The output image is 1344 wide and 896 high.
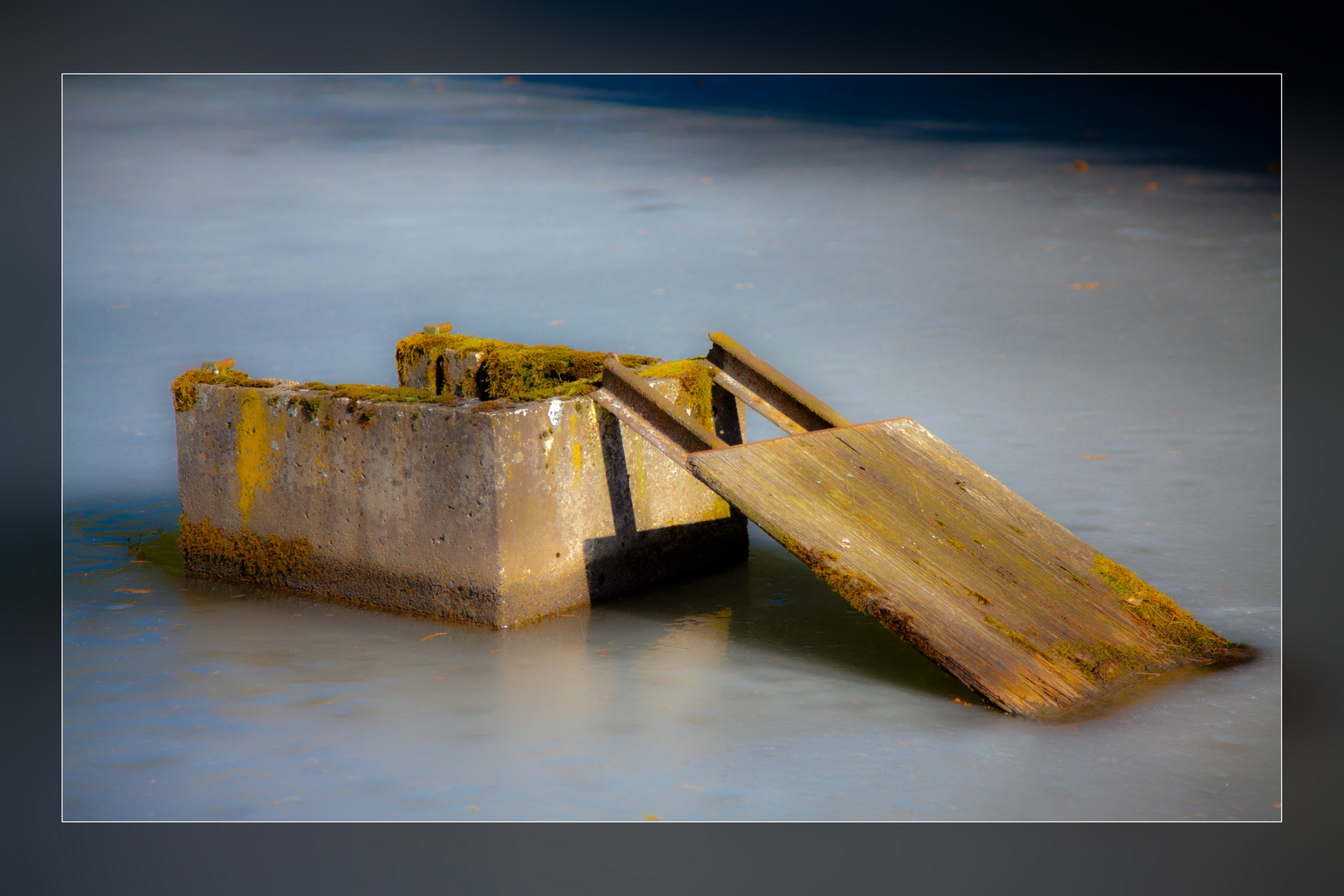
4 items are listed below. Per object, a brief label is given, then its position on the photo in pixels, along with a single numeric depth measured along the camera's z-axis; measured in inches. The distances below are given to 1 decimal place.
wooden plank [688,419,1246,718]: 329.4
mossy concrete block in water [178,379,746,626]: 387.5
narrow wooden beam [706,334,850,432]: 434.9
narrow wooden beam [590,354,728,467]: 391.9
